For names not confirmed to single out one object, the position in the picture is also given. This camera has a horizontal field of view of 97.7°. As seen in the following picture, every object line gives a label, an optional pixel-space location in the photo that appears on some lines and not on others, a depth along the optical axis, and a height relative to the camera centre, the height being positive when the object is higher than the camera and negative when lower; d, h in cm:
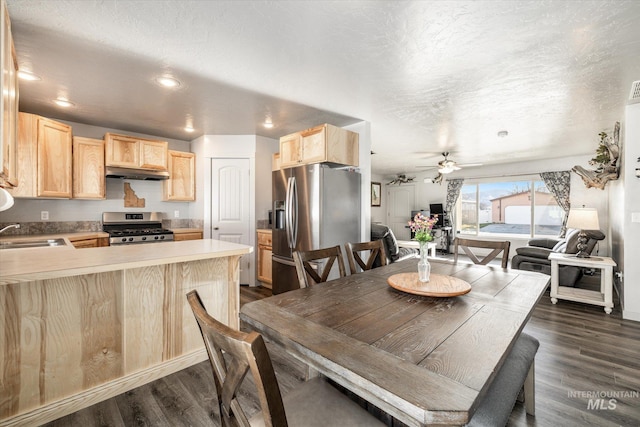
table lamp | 366 -15
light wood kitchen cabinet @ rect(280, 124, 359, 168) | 344 +86
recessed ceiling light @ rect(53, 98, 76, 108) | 307 +124
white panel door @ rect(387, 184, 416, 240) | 880 +18
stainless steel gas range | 372 -24
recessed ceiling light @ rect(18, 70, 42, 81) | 244 +123
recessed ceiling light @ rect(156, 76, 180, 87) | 258 +124
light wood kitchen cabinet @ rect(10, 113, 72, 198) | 305 +63
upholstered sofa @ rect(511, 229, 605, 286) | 368 -70
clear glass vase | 158 -30
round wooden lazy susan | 139 -39
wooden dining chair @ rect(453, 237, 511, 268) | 221 -29
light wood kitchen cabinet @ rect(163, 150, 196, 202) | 445 +56
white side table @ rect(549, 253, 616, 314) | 329 -89
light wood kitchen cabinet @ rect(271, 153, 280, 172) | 462 +86
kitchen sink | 280 -32
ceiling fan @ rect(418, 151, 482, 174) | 556 +94
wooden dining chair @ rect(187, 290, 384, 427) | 59 -47
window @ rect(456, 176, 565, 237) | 655 +9
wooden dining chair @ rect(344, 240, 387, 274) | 209 -30
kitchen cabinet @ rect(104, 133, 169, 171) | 379 +85
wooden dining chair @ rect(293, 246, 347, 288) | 167 -33
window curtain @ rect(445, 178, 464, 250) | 772 +46
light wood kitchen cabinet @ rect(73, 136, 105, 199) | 361 +58
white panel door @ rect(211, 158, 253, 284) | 449 +18
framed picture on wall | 895 +63
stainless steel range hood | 380 +55
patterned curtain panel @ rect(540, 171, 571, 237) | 609 +56
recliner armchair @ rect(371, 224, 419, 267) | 439 -42
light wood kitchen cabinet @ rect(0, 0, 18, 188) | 146 +68
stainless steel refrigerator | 340 -1
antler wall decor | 371 +73
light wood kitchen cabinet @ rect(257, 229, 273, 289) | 427 -69
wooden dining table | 69 -43
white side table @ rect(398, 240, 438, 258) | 533 -61
